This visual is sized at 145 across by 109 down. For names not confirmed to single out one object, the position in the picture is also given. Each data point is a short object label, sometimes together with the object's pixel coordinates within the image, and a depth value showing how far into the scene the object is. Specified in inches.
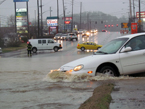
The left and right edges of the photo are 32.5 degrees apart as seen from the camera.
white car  333.4
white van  1469.0
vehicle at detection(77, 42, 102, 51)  1467.8
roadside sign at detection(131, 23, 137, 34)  2463.6
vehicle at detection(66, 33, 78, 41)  2519.7
